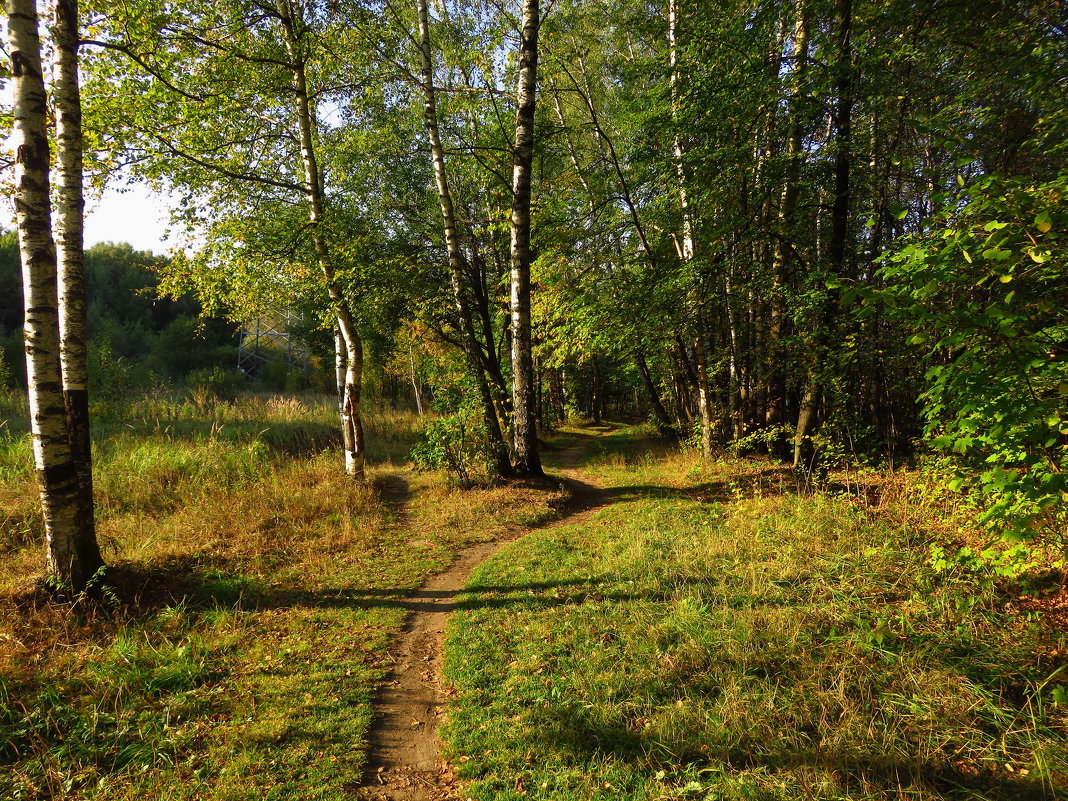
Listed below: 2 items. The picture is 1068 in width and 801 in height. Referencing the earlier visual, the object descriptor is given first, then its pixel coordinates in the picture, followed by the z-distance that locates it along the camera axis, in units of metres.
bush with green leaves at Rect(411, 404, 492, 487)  10.20
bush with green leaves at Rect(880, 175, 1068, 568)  2.88
